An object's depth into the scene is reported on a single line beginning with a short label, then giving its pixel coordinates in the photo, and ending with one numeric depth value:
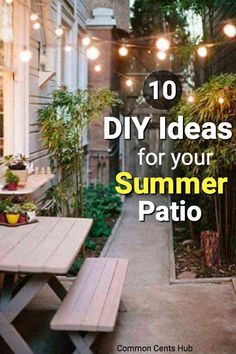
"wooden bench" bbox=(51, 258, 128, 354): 3.01
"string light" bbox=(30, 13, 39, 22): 4.98
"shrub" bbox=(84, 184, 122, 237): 7.48
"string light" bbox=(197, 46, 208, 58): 5.78
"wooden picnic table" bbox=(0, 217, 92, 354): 2.97
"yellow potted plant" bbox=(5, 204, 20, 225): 3.88
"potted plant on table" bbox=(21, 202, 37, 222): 3.97
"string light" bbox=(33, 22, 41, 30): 5.23
